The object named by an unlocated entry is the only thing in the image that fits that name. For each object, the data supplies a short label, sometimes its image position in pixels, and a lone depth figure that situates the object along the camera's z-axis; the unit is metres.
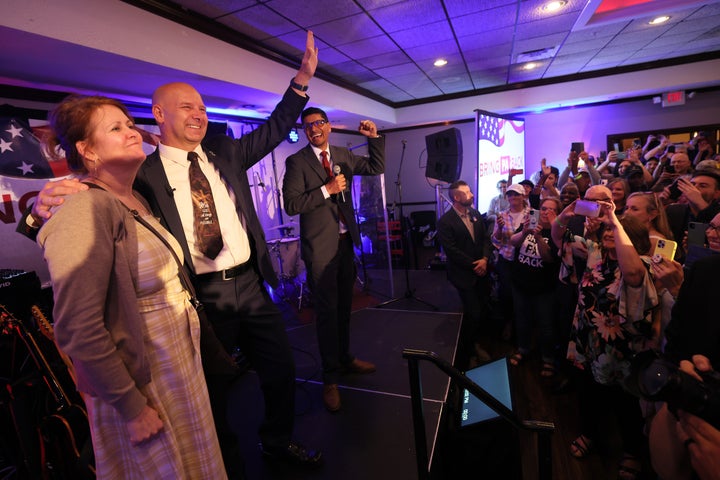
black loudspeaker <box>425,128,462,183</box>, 4.73
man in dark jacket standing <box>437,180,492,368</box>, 3.31
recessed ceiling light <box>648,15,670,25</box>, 4.26
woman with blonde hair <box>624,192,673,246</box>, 2.07
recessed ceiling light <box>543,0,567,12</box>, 3.67
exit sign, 6.92
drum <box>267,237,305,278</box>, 5.35
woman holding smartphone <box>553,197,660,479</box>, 1.72
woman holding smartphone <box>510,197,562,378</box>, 2.84
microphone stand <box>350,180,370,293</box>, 5.11
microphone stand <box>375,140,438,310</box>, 4.29
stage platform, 1.88
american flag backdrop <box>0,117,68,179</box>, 2.73
